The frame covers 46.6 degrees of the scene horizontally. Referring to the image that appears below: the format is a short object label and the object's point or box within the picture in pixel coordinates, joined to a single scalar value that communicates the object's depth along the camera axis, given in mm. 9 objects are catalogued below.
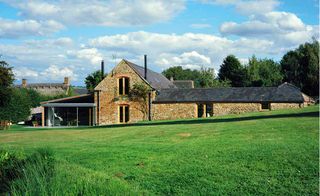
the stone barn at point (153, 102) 34969
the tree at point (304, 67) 52594
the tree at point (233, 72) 62525
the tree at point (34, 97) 52438
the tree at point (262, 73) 60406
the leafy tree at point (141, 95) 37156
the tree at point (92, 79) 60750
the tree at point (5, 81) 34219
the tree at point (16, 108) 40125
